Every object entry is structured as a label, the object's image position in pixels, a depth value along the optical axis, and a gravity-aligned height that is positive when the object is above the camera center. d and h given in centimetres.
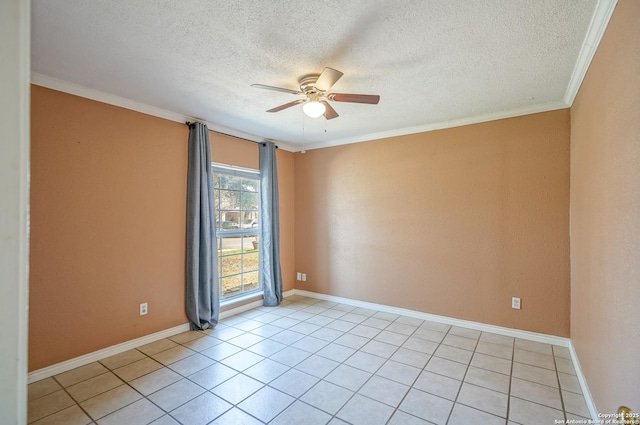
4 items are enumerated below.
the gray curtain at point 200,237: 341 -25
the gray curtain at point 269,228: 438 -18
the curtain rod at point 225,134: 347 +109
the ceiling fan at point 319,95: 215 +98
